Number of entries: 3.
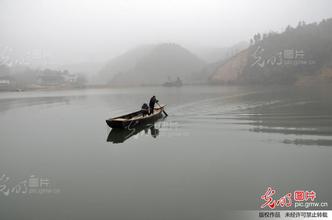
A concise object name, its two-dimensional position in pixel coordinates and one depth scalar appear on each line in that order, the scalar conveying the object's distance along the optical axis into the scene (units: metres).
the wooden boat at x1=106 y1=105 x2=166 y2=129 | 18.51
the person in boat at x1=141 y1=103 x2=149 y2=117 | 22.00
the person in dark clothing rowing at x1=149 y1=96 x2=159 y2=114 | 23.37
